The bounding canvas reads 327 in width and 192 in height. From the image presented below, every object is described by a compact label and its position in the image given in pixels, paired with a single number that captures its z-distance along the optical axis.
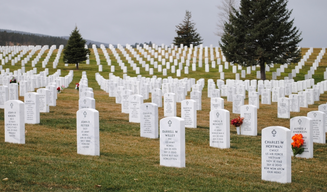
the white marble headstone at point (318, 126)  12.07
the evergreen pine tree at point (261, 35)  38.16
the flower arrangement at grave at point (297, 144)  10.08
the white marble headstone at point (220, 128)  10.94
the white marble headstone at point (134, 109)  14.83
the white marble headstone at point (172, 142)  8.21
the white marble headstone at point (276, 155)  7.28
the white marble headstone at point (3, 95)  17.14
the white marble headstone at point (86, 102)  14.21
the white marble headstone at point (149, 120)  11.95
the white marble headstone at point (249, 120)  13.31
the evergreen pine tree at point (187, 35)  88.44
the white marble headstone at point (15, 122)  9.76
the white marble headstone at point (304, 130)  10.05
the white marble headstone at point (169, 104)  17.22
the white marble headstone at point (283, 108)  18.23
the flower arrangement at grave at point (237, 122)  13.35
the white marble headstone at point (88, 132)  9.09
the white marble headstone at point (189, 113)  14.32
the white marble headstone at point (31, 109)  13.33
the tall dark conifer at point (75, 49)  47.69
